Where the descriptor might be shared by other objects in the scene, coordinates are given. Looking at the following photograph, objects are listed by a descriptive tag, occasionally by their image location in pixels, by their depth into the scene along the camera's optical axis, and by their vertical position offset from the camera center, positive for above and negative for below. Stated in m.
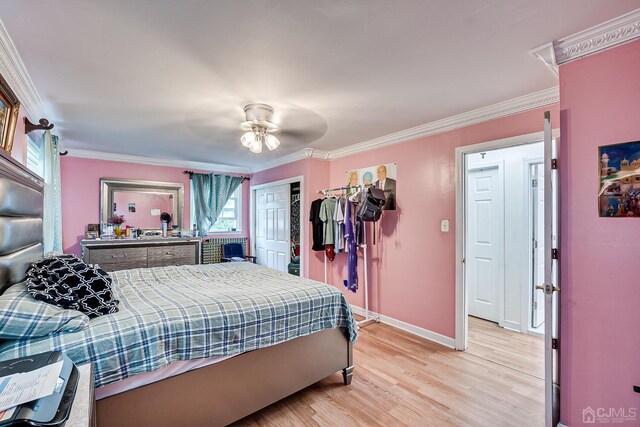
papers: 0.80 -0.53
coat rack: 3.63 -0.95
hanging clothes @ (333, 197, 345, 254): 3.75 -0.15
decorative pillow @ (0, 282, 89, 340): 1.22 -0.47
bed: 1.41 -0.73
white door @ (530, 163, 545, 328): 3.38 -0.31
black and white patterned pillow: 1.46 -0.39
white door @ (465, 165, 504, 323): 3.68 -0.40
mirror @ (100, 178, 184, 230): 4.45 +0.18
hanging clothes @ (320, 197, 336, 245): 3.90 -0.09
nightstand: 0.84 -0.62
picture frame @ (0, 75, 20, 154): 1.86 +0.67
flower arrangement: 4.46 -0.12
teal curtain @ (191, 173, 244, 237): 5.18 +0.28
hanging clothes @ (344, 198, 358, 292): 3.61 -0.45
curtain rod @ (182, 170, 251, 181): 5.11 +0.71
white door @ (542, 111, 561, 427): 1.70 -0.45
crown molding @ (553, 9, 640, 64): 1.51 +0.96
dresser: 3.94 -0.58
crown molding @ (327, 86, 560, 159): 2.36 +0.91
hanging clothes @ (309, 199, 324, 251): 4.05 -0.18
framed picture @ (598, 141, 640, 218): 1.53 +0.17
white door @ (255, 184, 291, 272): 4.77 -0.25
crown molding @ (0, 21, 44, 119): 1.68 +0.94
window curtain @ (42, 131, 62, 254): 2.83 +0.18
